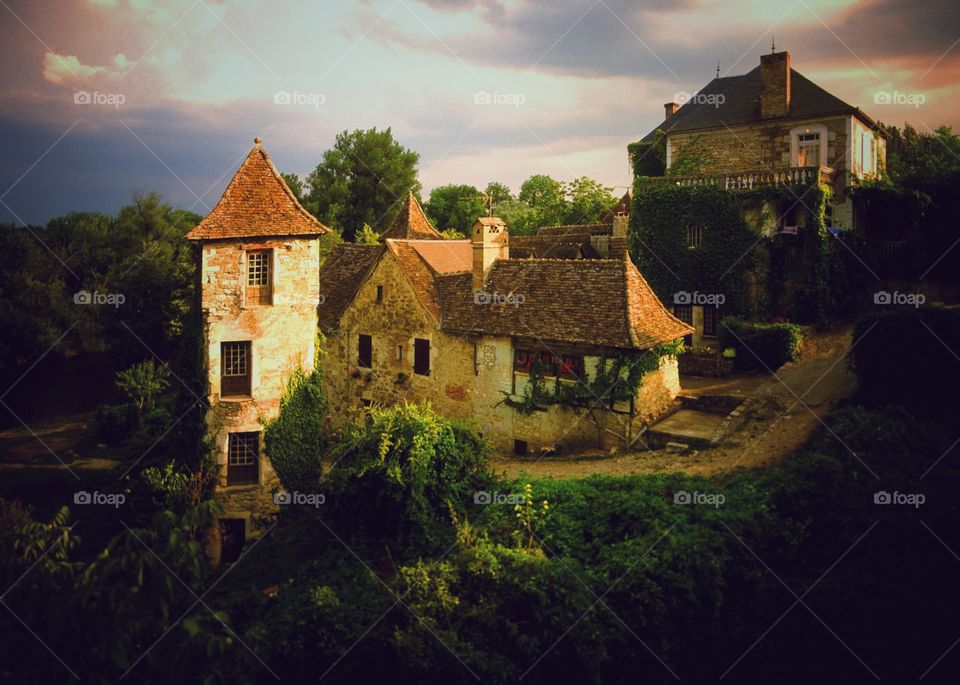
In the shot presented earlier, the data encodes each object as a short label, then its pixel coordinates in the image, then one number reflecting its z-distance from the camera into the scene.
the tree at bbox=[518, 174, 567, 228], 53.09
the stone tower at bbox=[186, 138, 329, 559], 21.41
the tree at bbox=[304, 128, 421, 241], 63.62
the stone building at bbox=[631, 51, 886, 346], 29.47
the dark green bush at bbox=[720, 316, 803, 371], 26.50
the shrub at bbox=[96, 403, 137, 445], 35.06
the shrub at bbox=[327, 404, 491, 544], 16.91
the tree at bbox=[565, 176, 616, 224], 52.38
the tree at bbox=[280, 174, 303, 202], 64.88
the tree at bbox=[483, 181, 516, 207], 88.31
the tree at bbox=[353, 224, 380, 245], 43.75
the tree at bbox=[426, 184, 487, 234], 65.56
